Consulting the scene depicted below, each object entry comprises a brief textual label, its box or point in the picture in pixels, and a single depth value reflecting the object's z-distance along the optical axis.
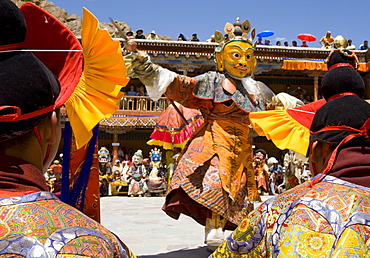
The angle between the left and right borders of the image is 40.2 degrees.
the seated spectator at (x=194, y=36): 20.91
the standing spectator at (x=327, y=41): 20.42
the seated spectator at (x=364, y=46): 21.55
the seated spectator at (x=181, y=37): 21.05
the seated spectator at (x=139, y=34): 19.84
